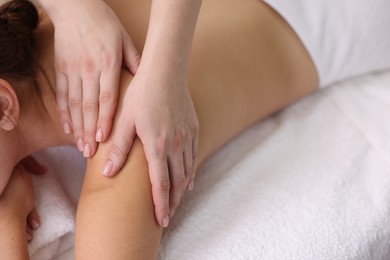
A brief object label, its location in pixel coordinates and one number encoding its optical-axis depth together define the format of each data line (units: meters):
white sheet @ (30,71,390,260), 0.96
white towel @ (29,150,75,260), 0.97
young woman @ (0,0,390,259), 0.89
